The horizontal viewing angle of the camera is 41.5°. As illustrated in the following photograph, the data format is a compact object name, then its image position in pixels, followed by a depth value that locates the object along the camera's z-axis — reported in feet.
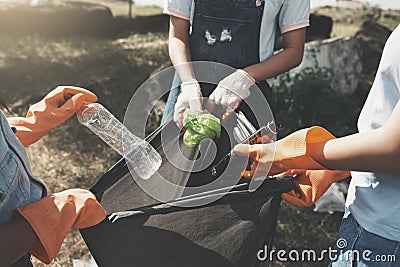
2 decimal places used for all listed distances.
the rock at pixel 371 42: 15.29
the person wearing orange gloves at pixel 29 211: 3.13
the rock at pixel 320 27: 17.65
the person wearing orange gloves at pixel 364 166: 3.13
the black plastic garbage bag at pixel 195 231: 3.73
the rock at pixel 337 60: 12.48
